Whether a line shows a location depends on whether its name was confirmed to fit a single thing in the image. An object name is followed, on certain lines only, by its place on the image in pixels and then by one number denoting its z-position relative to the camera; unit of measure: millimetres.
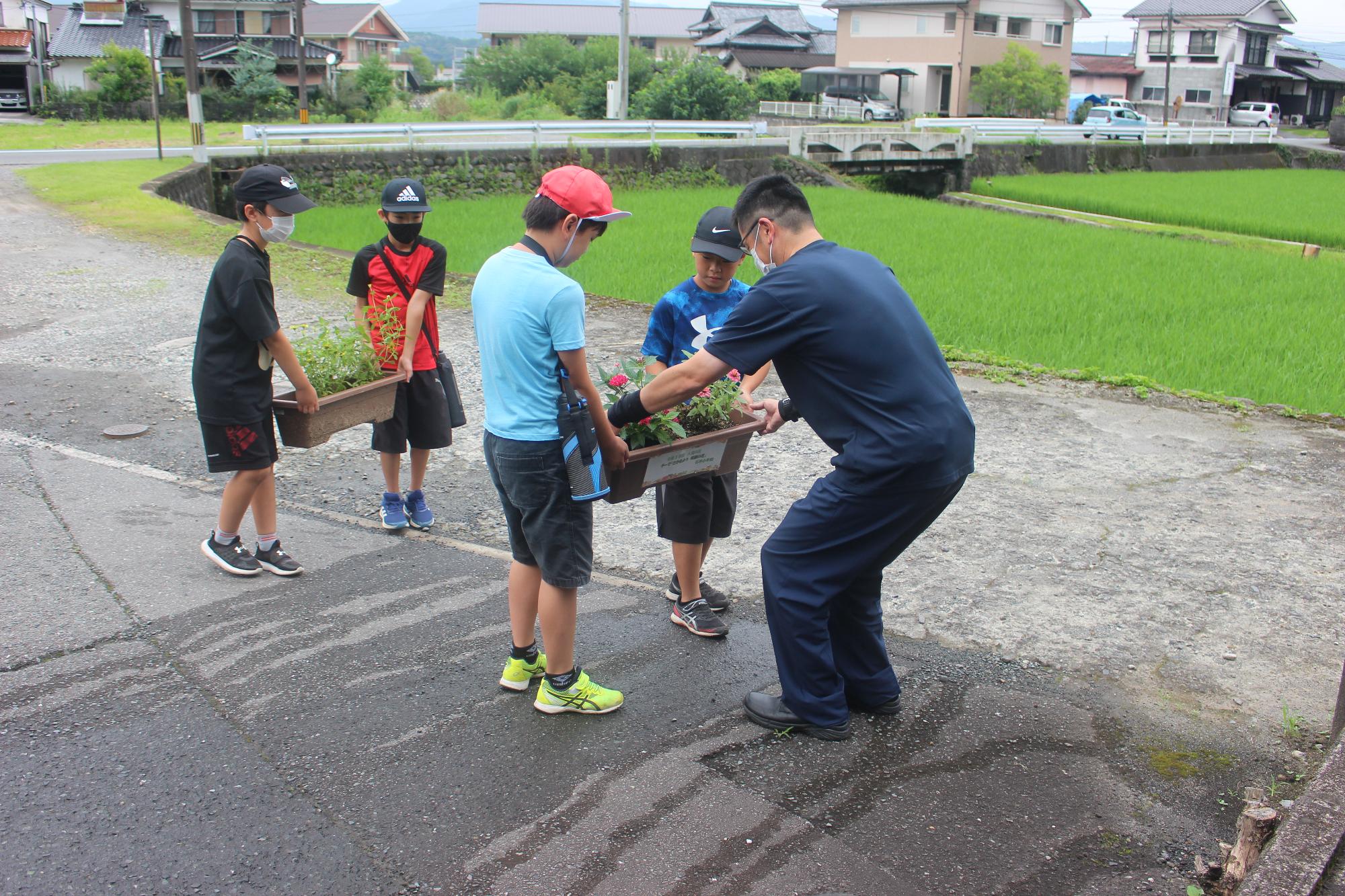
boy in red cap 3023
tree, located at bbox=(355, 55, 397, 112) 38844
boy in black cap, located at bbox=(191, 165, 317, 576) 3936
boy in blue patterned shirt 3920
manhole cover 6246
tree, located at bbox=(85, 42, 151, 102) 34625
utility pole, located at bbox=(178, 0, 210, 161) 20047
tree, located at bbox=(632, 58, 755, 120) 33938
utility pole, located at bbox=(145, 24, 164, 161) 17759
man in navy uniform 2998
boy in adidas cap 4730
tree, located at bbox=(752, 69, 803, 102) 47594
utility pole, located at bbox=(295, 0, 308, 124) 33312
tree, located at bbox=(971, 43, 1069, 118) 41938
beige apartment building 44531
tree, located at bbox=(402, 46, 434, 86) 72750
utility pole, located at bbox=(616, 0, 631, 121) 27953
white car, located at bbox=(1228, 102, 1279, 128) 48250
